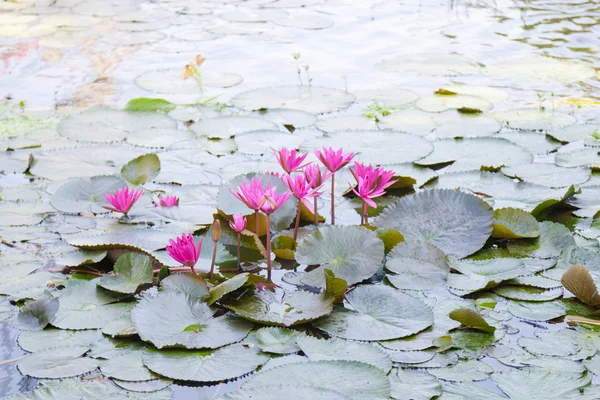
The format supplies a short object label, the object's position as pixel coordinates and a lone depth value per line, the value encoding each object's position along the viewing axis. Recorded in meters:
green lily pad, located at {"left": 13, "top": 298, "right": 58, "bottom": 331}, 3.84
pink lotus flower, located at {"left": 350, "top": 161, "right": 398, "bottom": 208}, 4.37
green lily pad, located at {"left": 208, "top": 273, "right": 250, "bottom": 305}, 3.88
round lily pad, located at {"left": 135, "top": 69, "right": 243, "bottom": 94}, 7.98
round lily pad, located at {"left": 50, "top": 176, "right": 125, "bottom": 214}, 5.25
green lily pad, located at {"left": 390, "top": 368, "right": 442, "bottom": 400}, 3.28
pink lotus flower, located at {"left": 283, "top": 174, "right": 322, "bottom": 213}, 4.27
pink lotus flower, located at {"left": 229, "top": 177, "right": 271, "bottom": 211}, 4.06
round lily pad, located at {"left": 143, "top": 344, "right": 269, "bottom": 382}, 3.41
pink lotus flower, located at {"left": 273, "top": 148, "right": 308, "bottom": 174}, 4.52
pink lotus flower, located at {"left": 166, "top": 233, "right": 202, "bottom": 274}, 3.96
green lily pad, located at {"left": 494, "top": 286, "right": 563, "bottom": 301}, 4.09
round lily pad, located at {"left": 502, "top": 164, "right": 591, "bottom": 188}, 5.53
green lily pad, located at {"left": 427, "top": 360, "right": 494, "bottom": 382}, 3.41
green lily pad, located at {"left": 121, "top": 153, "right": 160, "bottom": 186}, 5.52
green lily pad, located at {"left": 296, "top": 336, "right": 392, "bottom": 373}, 3.50
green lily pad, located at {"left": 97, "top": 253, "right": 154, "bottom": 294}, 4.11
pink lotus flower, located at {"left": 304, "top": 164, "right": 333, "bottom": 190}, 4.36
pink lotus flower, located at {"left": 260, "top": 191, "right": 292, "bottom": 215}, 4.01
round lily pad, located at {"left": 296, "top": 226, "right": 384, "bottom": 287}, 4.16
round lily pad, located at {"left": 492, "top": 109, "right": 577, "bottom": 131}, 6.72
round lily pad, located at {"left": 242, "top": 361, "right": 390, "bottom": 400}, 3.22
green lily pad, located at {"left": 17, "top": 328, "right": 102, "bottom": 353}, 3.70
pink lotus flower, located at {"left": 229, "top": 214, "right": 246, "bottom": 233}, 4.18
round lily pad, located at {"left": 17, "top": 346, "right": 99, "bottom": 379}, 3.46
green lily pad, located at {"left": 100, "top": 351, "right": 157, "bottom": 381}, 3.41
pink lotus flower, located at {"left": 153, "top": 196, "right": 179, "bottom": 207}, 5.18
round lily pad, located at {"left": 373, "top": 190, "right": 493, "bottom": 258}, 4.54
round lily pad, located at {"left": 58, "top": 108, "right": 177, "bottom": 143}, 6.68
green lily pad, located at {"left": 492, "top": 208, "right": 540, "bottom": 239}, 4.62
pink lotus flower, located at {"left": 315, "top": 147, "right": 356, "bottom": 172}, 4.38
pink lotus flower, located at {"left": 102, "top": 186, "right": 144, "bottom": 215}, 4.90
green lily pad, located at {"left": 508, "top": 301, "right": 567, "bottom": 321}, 3.93
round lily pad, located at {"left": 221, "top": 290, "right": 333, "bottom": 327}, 3.78
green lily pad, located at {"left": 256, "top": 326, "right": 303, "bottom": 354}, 3.61
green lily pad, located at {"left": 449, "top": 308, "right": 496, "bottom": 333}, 3.71
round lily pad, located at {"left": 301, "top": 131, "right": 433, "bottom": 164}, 6.06
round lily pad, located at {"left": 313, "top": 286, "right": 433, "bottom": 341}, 3.74
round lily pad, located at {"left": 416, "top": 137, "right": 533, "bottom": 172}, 5.91
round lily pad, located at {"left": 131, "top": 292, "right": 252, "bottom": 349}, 3.61
